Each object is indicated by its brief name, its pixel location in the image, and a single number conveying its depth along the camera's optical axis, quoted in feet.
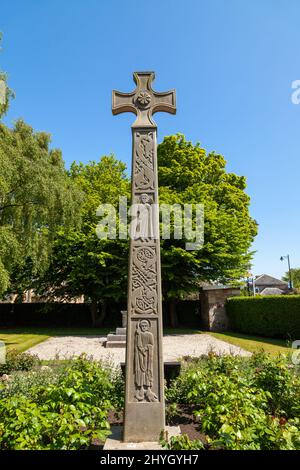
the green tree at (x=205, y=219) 54.60
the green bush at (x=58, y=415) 8.90
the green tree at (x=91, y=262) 59.77
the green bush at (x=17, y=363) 24.13
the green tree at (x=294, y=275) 217.31
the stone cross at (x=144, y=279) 12.16
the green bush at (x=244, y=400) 8.68
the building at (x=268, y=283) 187.73
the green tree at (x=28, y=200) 38.52
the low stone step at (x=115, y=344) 41.63
